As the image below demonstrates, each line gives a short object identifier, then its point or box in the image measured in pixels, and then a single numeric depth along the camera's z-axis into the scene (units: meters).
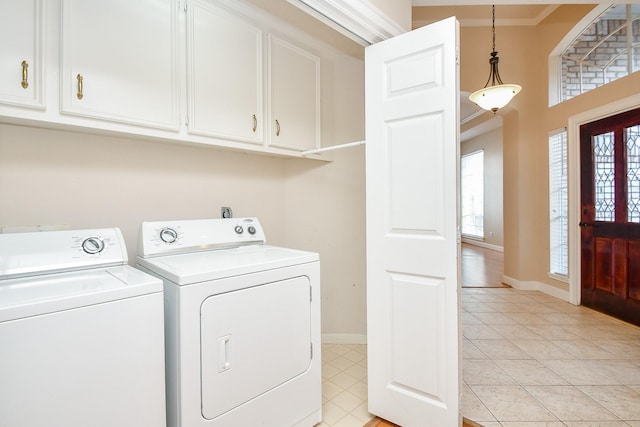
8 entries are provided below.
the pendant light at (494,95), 2.88
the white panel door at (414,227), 1.42
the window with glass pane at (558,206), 3.63
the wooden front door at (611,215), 2.84
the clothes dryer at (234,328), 1.17
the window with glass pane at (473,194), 7.88
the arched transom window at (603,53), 2.96
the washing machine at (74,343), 0.85
